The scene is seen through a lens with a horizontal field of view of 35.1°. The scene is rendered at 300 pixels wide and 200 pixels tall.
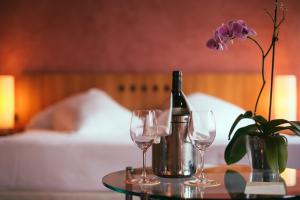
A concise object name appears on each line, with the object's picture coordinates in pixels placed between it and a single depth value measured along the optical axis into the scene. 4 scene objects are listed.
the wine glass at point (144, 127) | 1.57
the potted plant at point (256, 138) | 1.54
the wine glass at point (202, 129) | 1.48
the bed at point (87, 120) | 2.59
